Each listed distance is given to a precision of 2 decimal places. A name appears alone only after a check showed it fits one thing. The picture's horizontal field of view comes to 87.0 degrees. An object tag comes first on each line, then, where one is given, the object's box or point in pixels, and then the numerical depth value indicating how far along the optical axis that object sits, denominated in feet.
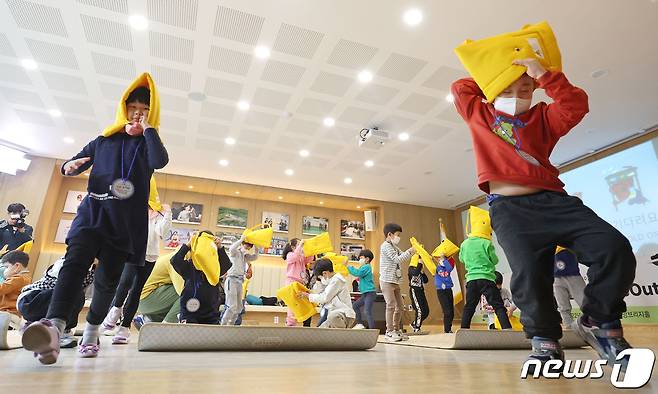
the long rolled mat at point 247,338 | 5.82
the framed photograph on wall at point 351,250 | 31.81
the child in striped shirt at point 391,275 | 13.21
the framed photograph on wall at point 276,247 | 29.27
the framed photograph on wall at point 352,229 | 32.58
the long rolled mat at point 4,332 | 5.09
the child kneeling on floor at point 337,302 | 10.78
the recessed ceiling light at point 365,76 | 14.48
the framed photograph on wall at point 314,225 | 31.48
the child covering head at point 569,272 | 7.48
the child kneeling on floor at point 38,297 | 7.13
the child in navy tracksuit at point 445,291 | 16.93
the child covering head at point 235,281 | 12.38
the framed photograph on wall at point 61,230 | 24.76
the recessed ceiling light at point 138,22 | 11.85
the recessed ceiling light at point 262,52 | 13.25
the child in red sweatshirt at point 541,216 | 3.55
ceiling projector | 18.67
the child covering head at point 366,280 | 15.17
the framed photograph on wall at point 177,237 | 27.26
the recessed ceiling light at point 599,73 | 14.19
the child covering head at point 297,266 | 16.08
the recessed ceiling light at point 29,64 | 14.05
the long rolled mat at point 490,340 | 7.74
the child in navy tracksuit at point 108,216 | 4.59
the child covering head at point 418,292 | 17.85
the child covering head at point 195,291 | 9.32
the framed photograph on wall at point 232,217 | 29.09
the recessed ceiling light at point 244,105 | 16.62
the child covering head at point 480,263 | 12.63
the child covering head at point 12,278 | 9.71
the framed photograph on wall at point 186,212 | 27.94
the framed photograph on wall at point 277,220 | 30.30
